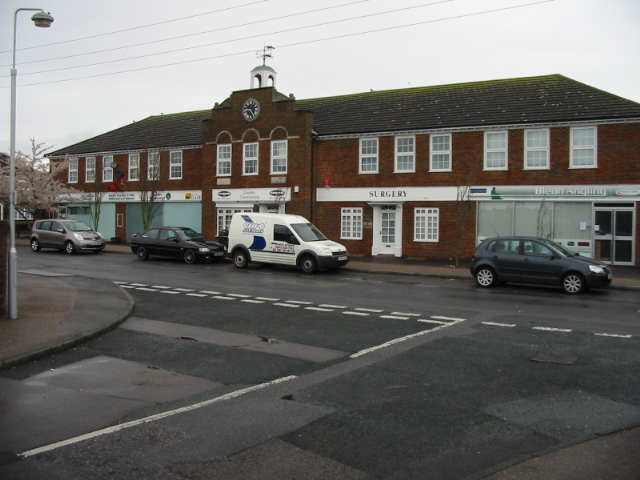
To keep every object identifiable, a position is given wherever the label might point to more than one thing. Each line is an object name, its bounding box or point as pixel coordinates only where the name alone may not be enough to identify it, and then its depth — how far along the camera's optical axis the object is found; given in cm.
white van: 2177
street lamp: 1053
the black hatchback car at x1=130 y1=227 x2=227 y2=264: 2502
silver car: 2914
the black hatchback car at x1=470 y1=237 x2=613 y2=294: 1652
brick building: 2423
